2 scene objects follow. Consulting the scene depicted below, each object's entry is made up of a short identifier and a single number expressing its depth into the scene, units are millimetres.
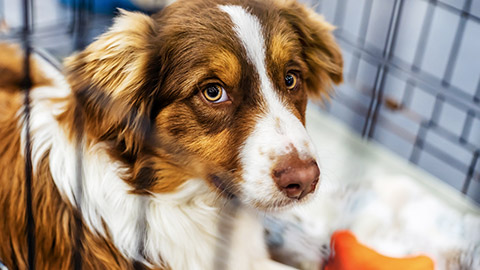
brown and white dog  841
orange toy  991
